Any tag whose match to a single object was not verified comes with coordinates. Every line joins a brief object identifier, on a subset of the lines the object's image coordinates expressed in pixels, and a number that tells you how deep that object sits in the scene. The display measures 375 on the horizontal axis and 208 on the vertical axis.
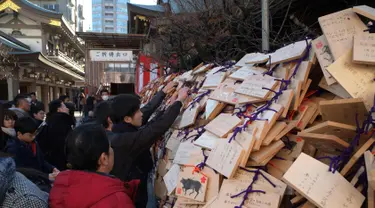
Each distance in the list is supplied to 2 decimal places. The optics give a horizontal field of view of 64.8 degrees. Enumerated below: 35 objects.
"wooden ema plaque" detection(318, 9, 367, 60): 1.43
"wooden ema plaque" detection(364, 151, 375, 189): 0.99
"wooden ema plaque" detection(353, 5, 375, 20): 1.38
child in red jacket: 1.29
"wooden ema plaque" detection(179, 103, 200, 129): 2.05
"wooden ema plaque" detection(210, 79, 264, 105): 1.69
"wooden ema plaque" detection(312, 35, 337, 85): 1.42
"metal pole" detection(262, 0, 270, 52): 2.76
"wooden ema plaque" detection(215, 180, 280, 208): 1.29
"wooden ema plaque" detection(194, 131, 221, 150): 1.61
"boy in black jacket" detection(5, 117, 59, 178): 2.63
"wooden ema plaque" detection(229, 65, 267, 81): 1.85
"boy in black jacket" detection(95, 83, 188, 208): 2.08
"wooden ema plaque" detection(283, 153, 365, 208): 1.12
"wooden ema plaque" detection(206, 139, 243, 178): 1.39
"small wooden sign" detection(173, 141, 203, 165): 1.66
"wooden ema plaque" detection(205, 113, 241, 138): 1.58
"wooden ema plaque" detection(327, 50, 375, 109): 1.30
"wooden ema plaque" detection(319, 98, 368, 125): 1.25
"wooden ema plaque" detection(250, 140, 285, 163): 1.40
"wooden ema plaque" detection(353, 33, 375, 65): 1.30
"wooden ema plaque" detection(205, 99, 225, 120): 1.86
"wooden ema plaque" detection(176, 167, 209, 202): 1.51
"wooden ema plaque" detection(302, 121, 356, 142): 1.24
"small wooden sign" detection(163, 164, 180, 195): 1.75
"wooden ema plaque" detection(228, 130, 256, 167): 1.38
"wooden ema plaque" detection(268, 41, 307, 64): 1.62
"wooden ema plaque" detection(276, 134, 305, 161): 1.46
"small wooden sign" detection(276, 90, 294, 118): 1.50
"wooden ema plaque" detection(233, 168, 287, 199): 1.32
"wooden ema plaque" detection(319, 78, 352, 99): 1.37
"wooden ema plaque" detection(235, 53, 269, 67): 1.89
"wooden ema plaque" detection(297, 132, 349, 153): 1.24
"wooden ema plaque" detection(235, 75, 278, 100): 1.61
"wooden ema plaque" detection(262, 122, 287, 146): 1.42
